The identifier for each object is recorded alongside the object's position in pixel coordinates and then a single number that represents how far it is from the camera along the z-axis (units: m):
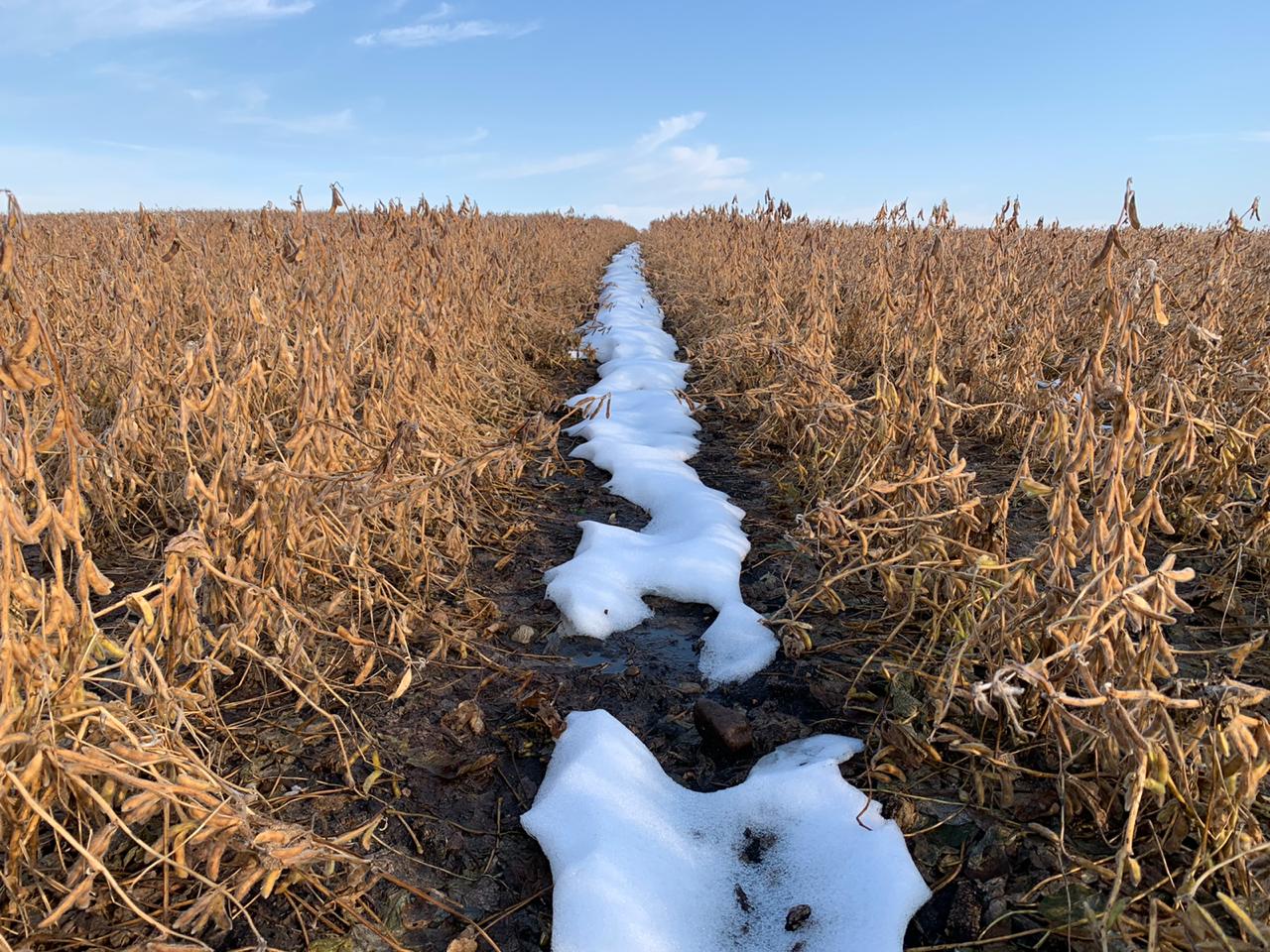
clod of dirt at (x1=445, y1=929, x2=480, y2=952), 1.39
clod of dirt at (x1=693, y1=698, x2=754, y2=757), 1.88
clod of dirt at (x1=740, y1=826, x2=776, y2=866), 1.59
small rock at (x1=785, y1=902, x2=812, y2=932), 1.44
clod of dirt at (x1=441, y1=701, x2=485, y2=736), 1.93
